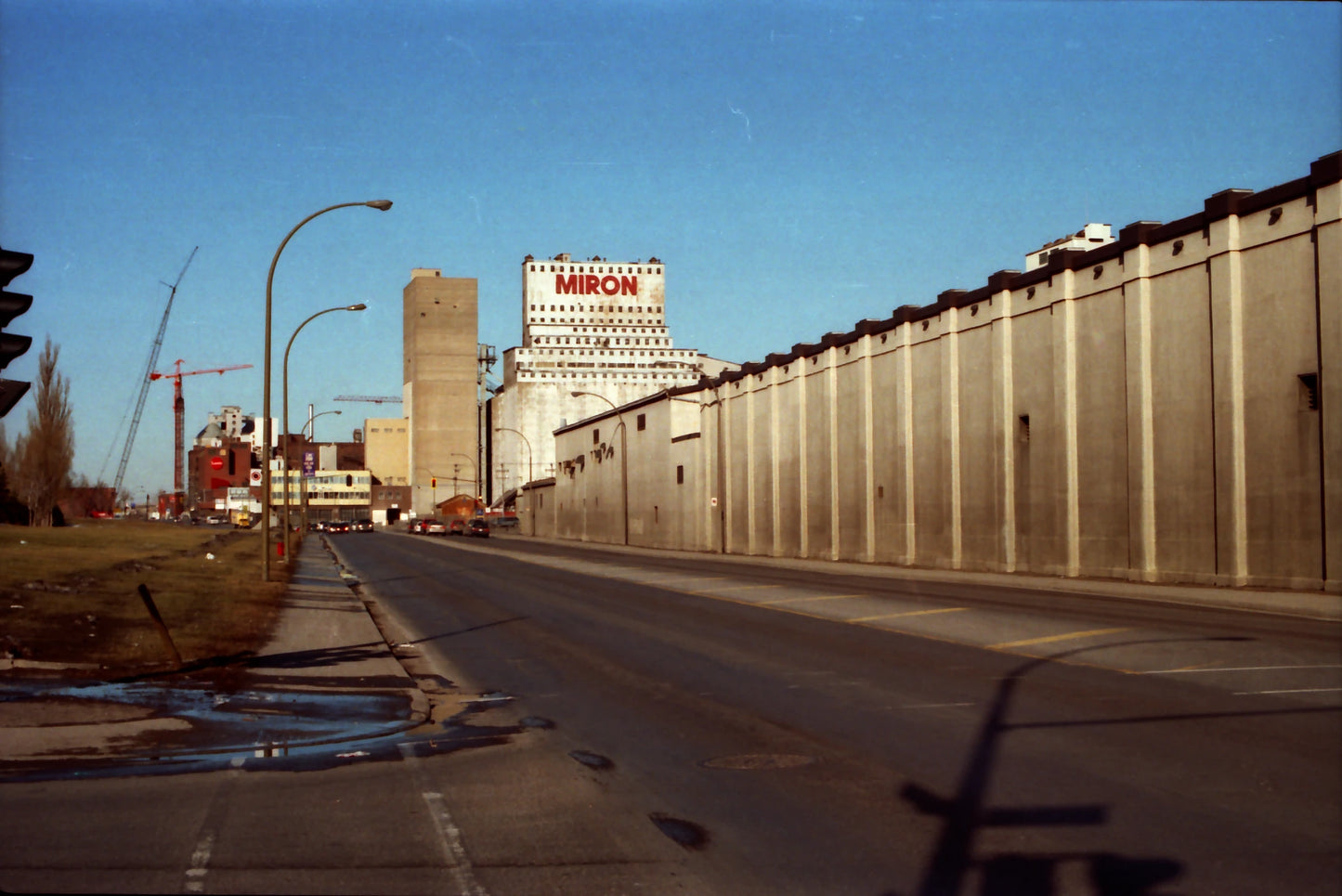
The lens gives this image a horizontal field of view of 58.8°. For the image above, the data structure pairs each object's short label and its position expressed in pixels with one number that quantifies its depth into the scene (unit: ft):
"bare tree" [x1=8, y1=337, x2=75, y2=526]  271.28
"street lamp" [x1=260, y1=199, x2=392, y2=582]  114.44
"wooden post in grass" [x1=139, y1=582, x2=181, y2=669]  50.57
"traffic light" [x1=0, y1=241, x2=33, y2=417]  26.73
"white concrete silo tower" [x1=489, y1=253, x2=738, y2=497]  587.68
